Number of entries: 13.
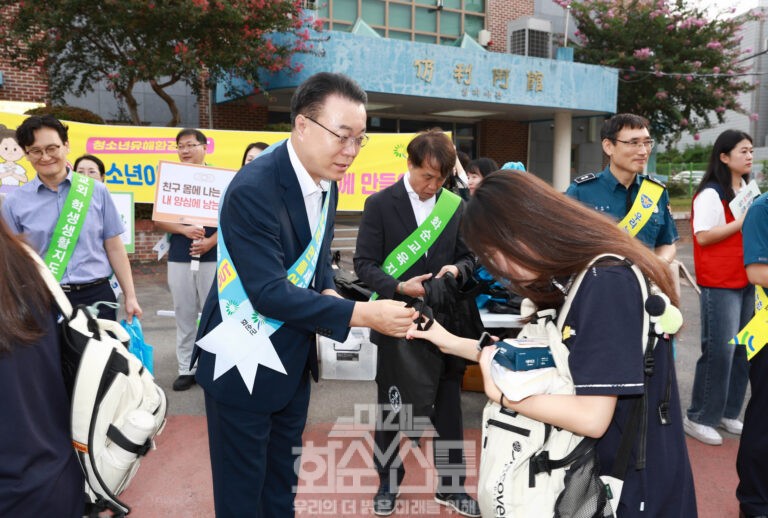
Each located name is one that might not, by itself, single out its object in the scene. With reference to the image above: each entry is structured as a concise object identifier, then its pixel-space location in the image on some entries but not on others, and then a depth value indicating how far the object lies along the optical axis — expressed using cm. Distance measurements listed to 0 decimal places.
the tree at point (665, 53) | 1756
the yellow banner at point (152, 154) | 906
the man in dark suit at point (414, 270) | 327
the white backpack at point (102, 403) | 150
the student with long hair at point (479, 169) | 523
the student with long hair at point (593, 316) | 147
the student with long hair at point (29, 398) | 137
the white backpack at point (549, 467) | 153
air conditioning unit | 1772
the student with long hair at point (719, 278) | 386
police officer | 350
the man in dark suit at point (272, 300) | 203
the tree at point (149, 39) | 1020
